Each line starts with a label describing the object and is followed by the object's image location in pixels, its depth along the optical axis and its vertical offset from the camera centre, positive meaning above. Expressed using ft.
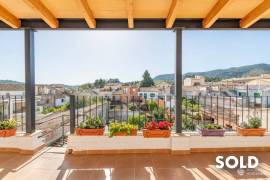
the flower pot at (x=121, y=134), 7.91 -2.66
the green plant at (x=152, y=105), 9.31 -1.15
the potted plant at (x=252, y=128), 8.12 -2.38
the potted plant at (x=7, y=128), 7.82 -2.29
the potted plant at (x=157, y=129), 7.93 -2.39
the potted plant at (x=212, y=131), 8.05 -2.54
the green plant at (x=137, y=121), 8.71 -2.32
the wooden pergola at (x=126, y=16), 6.56 +4.04
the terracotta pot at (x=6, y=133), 7.82 -2.56
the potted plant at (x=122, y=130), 7.89 -2.42
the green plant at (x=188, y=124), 9.34 -2.60
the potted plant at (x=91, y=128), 7.87 -2.31
